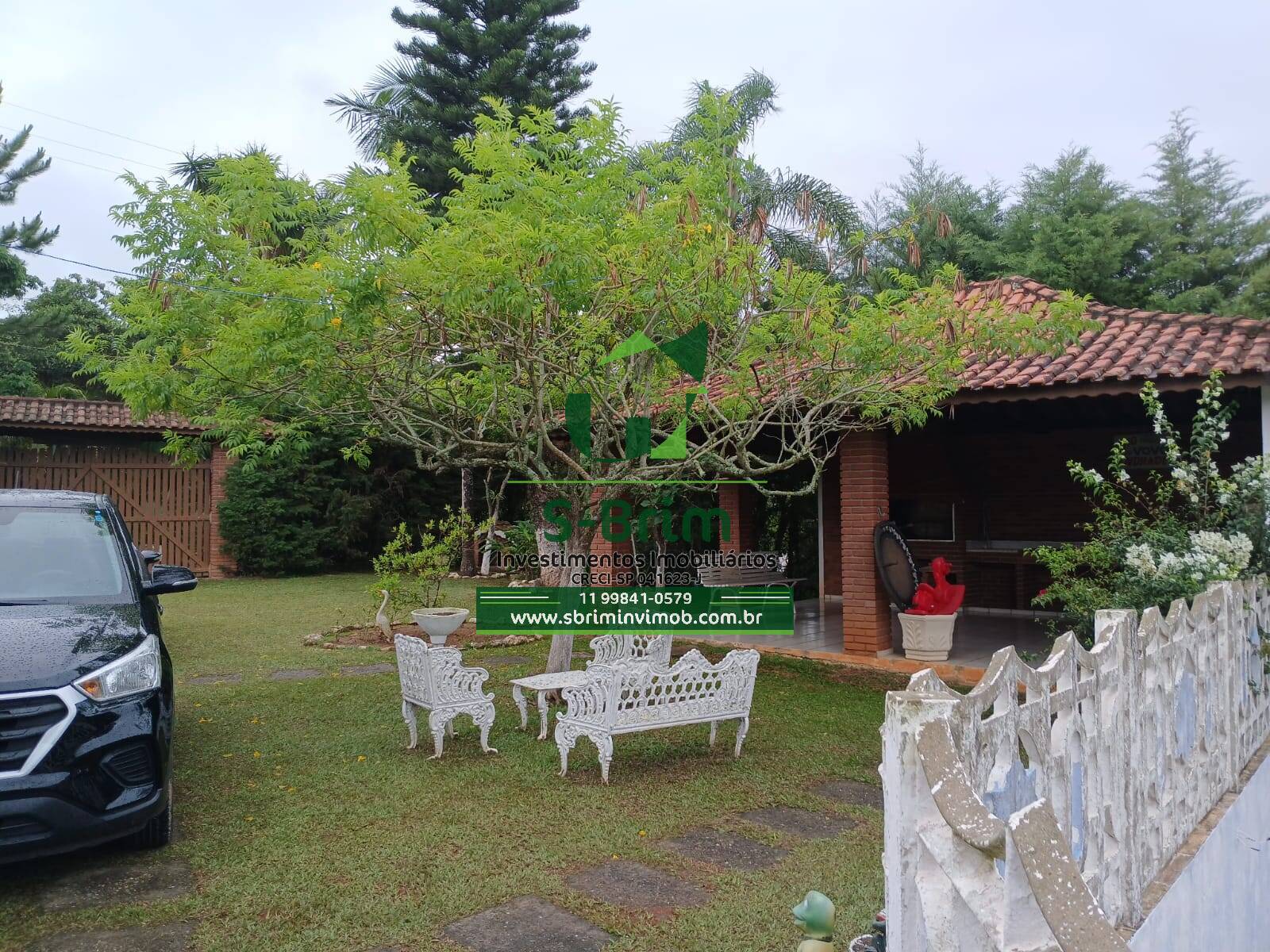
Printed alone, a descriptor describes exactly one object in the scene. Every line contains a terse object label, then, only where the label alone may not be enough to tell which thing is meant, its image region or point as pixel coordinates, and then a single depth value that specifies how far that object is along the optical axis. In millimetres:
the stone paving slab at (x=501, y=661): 9750
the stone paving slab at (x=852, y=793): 5242
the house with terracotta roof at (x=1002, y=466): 7836
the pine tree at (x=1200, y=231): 24688
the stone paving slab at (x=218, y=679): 8461
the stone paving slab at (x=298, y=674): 8758
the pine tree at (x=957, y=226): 24562
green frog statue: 2322
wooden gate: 17078
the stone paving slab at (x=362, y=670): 8992
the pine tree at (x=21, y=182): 21141
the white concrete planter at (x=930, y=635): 8922
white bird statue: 10984
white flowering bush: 5230
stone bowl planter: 9969
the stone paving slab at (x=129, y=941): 3299
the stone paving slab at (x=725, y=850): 4277
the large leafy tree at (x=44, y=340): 24250
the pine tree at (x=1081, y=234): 23828
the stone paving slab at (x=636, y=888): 3785
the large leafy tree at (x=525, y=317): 5586
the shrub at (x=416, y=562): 10594
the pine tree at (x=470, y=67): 20516
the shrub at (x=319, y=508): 18344
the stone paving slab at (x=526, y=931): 3359
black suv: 3568
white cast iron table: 6246
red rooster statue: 9031
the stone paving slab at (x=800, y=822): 4711
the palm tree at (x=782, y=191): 20156
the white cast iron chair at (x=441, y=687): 5871
